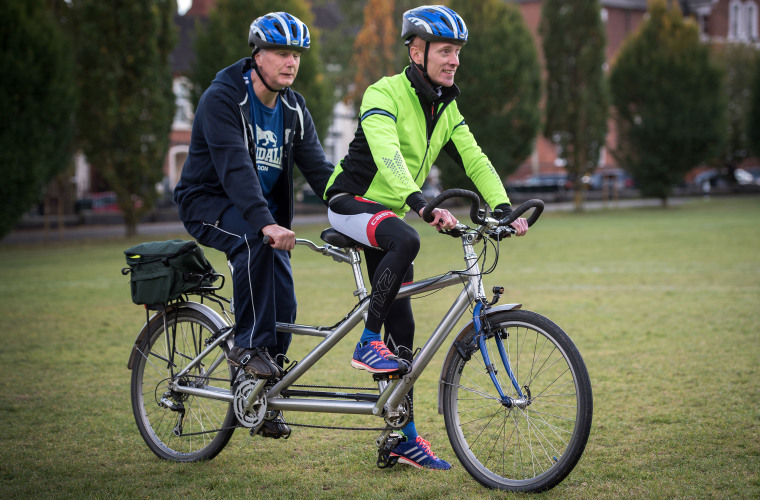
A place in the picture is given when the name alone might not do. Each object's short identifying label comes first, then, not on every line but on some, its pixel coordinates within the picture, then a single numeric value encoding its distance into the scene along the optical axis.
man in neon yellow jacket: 4.25
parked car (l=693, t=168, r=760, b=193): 50.66
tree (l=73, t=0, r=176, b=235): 23.88
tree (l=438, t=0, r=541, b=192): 32.81
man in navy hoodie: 4.46
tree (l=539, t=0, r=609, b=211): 35.94
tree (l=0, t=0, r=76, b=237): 21.06
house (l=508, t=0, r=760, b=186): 60.43
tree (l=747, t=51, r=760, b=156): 45.28
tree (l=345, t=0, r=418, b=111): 42.25
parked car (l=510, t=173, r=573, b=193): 44.40
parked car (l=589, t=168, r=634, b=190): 49.47
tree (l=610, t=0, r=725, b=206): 37.34
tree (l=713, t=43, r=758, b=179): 49.22
